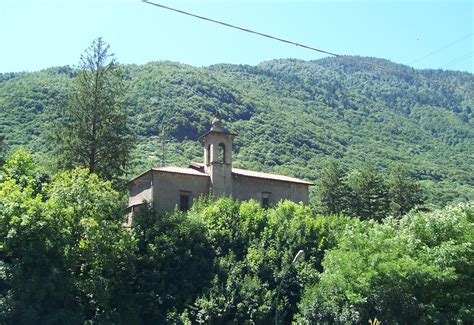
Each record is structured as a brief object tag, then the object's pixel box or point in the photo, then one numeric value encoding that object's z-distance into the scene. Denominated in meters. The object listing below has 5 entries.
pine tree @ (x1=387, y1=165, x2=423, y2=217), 58.84
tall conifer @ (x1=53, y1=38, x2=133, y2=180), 39.41
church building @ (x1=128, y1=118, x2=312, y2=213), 38.78
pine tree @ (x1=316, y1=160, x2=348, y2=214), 59.88
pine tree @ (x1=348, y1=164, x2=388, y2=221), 58.38
